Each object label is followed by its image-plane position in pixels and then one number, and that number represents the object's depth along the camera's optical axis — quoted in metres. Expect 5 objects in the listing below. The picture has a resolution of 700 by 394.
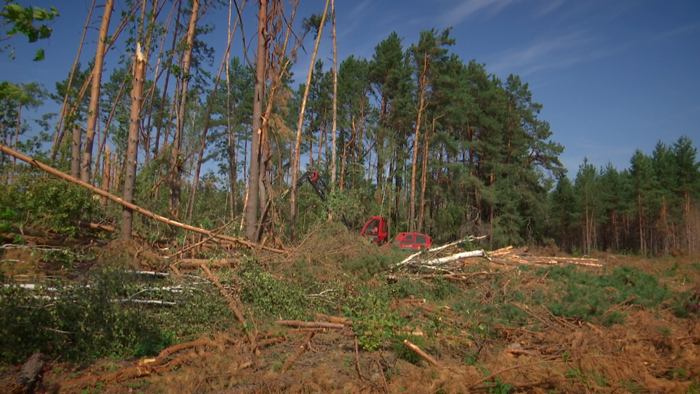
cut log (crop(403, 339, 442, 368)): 5.28
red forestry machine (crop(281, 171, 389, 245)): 16.97
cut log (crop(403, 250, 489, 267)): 9.81
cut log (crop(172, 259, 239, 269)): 8.10
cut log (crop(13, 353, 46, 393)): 4.23
